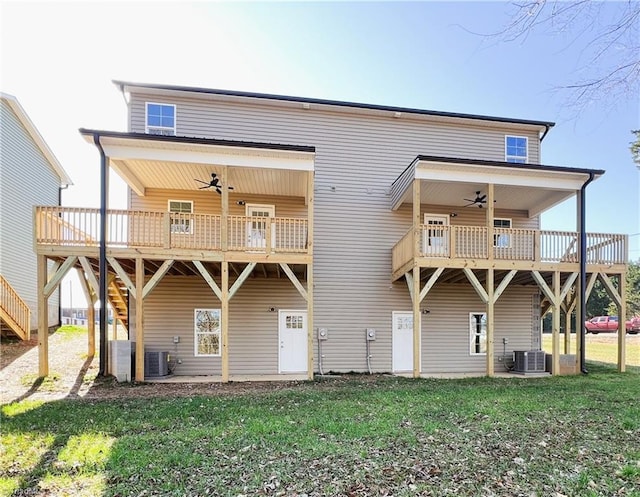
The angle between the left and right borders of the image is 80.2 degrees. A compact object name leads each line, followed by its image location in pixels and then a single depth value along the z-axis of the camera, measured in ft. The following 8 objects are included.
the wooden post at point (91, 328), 40.01
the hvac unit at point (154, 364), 34.99
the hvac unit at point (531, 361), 39.22
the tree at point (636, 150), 55.52
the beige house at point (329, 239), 33.04
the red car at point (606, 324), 90.43
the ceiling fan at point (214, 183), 36.65
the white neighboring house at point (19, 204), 46.83
